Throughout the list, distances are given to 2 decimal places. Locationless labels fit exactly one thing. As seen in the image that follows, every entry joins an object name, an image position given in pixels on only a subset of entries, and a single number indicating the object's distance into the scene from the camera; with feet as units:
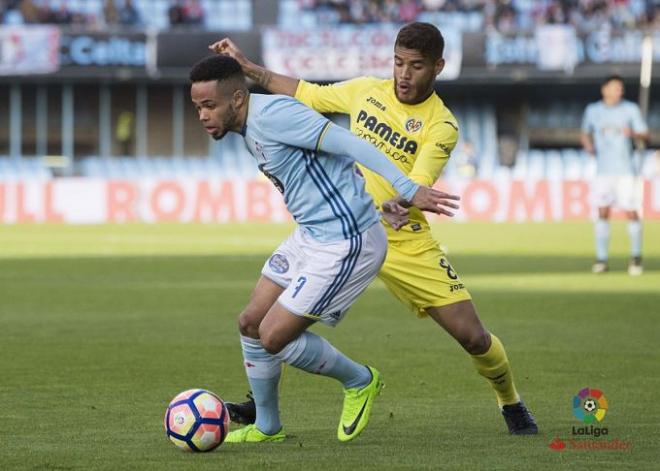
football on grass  45.91
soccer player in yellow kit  51.66
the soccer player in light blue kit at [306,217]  45.60
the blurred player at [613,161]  130.00
